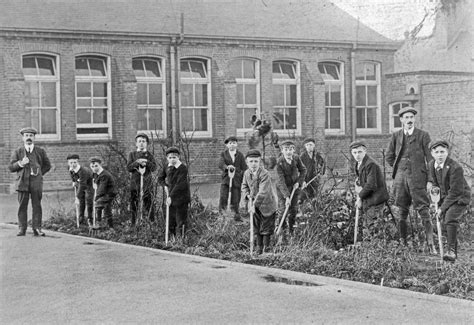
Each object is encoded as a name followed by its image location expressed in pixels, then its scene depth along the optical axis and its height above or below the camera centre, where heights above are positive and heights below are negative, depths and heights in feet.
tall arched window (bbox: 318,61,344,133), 103.96 +7.65
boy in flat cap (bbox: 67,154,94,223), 45.50 -1.84
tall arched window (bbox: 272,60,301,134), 99.76 +7.39
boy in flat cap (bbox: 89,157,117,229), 43.68 -2.16
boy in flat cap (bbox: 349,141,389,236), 33.91 -1.76
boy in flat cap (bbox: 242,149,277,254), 34.58 -2.23
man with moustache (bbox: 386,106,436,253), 34.09 -1.04
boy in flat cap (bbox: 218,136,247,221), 48.47 -1.29
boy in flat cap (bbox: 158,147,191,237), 38.17 -1.90
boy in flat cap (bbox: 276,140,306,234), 38.17 -1.26
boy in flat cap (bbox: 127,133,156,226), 43.06 -1.14
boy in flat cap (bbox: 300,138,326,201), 41.75 -0.78
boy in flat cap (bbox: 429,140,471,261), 30.66 -1.67
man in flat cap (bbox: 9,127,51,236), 43.11 -1.51
